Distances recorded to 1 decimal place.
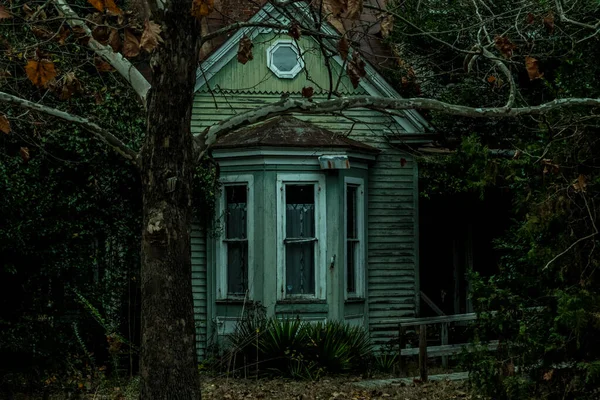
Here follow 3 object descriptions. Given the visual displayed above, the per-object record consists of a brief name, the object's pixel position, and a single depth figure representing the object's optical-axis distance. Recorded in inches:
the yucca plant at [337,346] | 596.7
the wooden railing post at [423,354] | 550.0
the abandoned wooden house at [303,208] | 652.1
